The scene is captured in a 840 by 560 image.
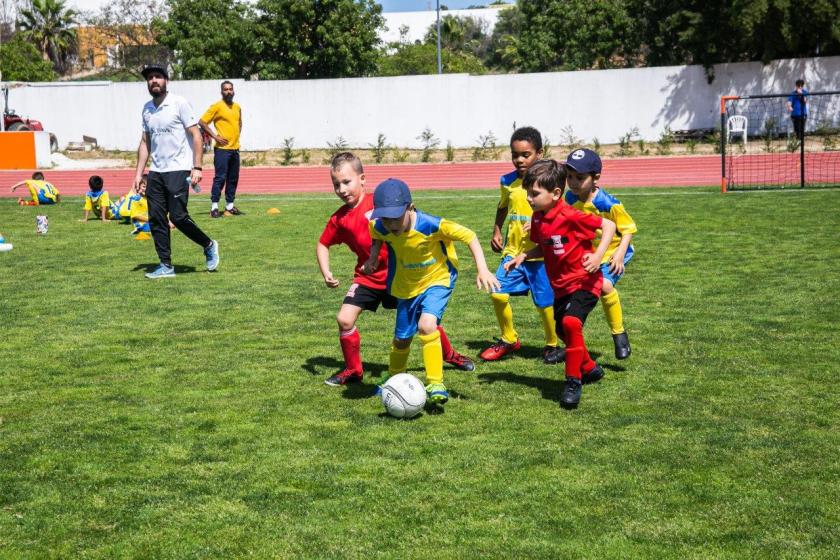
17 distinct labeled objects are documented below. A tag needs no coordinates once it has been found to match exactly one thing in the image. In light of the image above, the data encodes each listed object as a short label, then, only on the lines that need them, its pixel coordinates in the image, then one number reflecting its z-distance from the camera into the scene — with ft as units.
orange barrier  102.83
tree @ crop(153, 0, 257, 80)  155.02
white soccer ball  18.92
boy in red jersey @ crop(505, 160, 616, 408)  20.52
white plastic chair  107.34
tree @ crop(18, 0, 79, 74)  253.44
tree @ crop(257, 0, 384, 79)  150.30
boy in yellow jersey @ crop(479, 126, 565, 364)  24.12
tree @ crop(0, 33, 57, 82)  196.95
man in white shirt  36.32
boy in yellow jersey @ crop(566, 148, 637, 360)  22.15
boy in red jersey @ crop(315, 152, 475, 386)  21.90
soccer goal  77.66
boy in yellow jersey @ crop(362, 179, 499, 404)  19.47
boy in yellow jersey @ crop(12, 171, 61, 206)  65.31
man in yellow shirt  56.59
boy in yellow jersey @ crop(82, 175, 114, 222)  55.83
